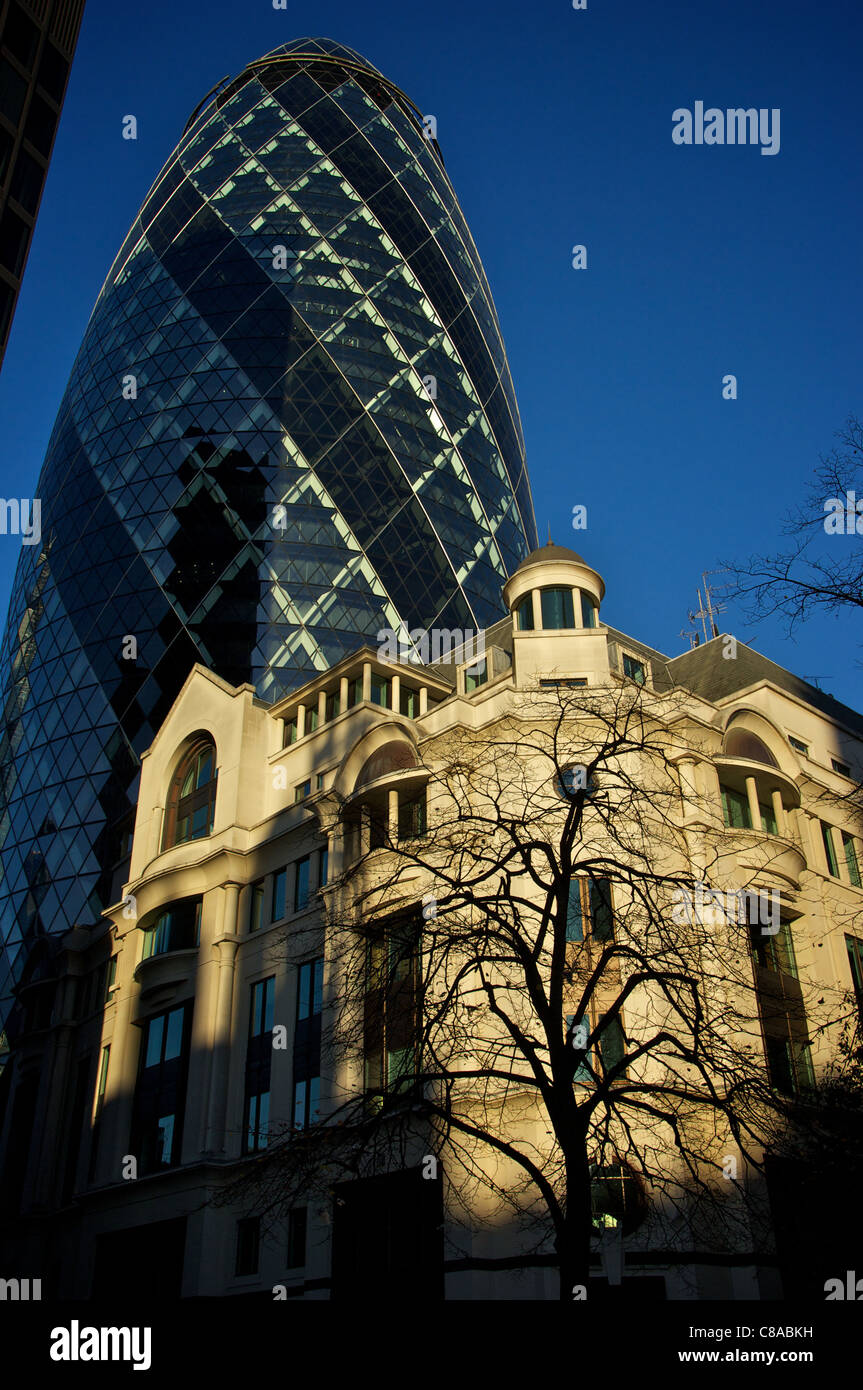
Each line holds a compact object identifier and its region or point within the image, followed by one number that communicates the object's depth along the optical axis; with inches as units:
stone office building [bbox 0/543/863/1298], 1032.8
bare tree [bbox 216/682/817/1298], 569.0
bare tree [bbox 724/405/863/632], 524.1
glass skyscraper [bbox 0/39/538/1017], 2357.3
